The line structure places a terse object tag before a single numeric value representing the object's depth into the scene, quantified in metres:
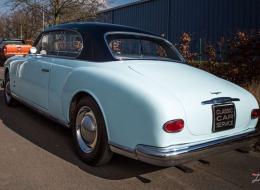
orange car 19.09
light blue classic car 3.60
